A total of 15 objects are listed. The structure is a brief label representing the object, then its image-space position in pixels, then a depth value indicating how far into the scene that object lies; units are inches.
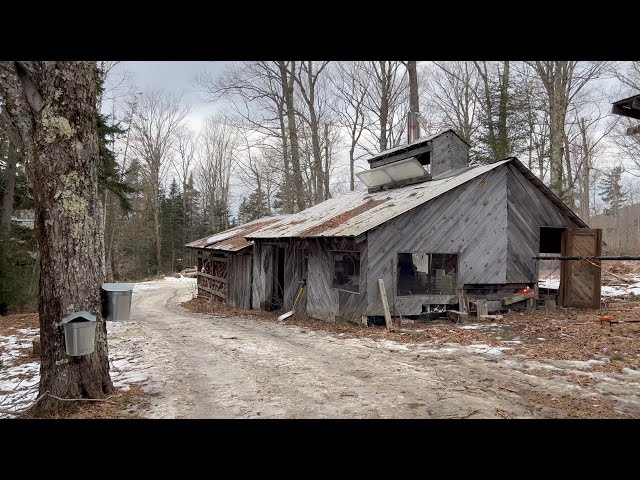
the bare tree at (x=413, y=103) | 743.5
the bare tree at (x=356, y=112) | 1122.1
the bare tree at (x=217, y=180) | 1595.7
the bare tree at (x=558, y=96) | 762.8
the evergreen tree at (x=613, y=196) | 1714.9
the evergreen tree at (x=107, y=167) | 636.1
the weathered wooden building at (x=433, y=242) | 482.3
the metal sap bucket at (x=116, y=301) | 207.2
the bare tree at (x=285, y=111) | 986.7
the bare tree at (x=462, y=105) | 1105.4
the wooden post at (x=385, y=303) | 455.2
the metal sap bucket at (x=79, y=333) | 185.3
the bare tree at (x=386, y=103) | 1011.3
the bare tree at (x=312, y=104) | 1025.5
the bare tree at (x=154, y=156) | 1312.7
